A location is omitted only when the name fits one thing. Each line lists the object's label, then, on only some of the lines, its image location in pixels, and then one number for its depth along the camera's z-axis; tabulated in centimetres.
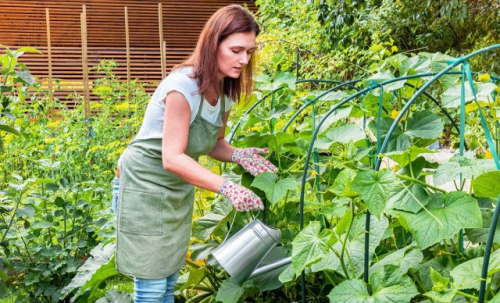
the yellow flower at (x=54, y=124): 490
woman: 178
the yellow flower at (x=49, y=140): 438
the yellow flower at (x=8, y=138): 329
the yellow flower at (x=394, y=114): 193
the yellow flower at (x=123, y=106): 493
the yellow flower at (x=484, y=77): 158
